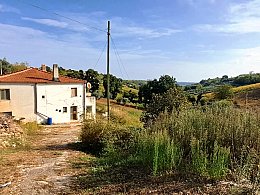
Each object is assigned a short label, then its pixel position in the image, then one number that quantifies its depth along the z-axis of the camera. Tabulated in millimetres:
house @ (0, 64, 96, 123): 19146
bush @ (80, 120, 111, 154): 8168
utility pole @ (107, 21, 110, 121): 13682
